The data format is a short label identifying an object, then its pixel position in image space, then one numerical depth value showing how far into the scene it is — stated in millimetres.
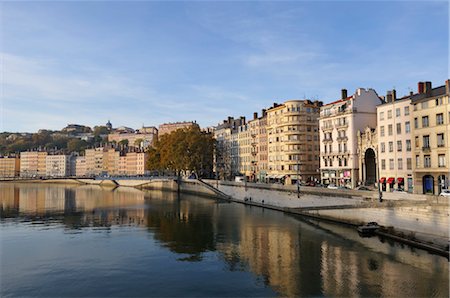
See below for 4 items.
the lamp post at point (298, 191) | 62878
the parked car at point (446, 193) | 41075
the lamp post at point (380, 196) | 43812
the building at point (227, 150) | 128500
